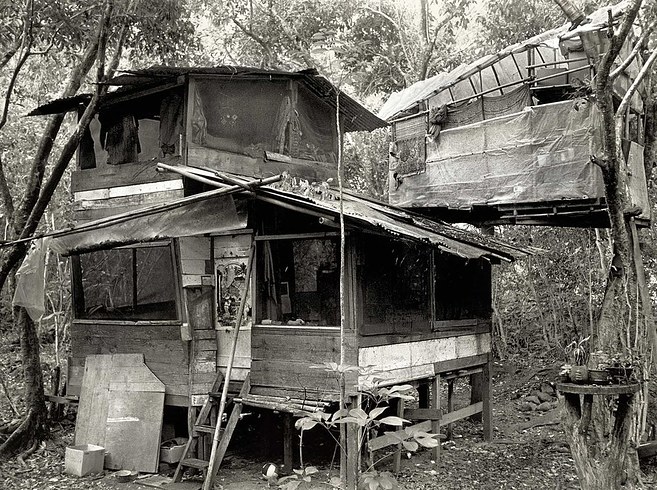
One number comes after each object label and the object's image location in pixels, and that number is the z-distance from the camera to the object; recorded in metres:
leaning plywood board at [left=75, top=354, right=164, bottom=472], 9.55
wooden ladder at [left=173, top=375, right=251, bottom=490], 8.45
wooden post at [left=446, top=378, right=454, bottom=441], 11.25
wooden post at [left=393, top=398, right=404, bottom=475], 9.30
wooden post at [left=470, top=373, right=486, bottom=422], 12.19
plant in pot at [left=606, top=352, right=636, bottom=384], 6.41
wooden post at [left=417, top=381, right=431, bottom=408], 11.20
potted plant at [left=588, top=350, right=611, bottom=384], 6.34
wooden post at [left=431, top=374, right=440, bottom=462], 10.23
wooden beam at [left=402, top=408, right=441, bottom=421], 10.14
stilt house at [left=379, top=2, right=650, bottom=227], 10.27
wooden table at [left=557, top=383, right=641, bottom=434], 6.21
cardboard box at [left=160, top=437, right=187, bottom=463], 9.46
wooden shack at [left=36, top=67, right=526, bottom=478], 8.58
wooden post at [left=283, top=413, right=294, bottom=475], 9.07
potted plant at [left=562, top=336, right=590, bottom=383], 6.34
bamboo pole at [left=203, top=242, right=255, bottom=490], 8.40
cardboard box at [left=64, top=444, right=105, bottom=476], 9.21
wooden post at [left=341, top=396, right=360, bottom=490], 8.00
